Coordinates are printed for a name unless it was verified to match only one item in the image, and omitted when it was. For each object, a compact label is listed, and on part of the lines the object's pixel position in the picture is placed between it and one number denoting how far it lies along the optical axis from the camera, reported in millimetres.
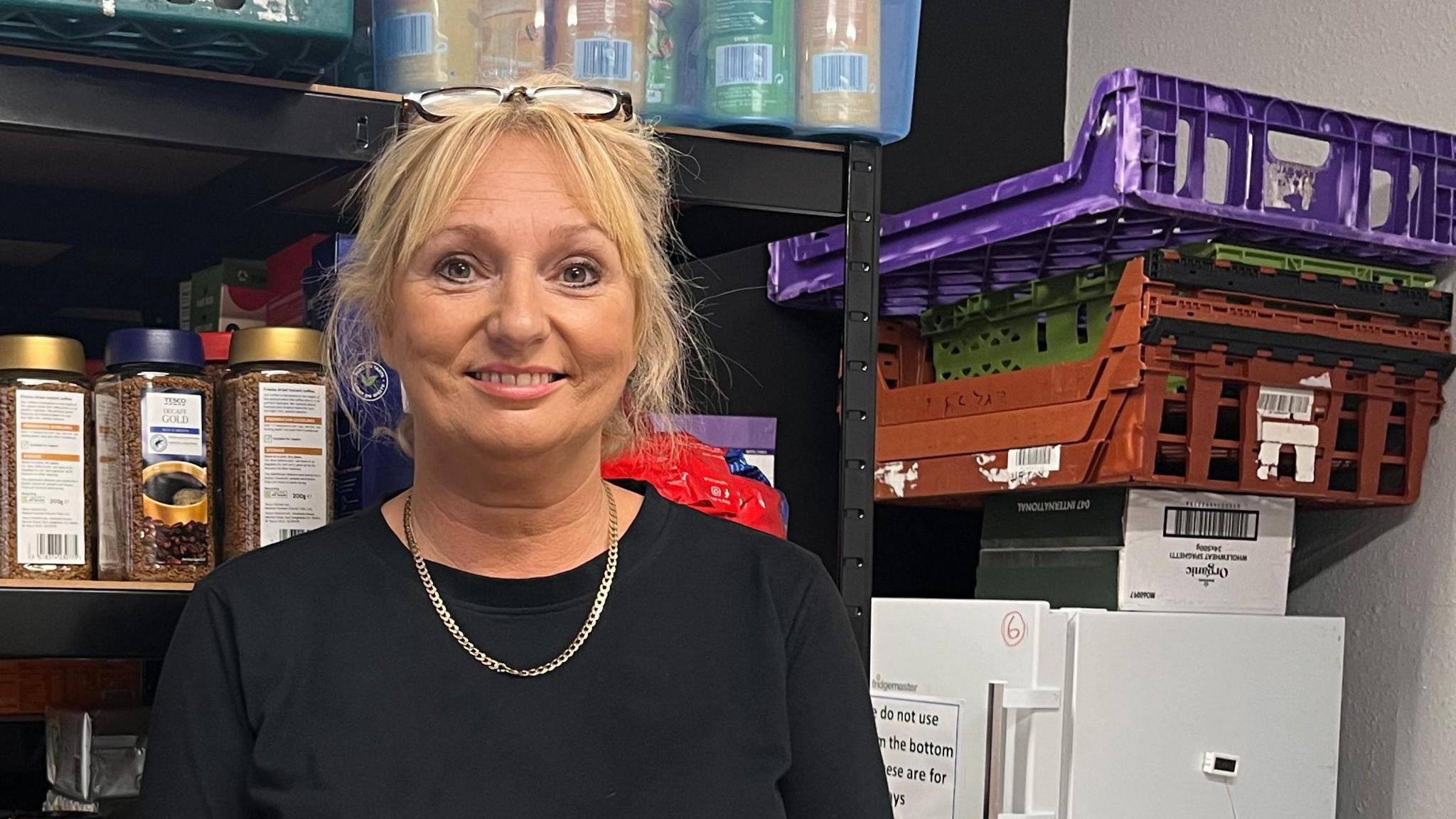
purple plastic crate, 2031
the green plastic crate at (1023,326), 2250
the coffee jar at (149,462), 1397
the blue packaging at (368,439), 1479
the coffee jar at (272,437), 1437
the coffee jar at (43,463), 1362
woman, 1197
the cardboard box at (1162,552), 2252
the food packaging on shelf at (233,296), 1701
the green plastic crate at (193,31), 1245
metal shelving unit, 1320
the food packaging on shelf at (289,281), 1638
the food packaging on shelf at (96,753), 1477
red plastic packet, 1610
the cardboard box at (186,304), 1766
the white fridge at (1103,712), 2131
